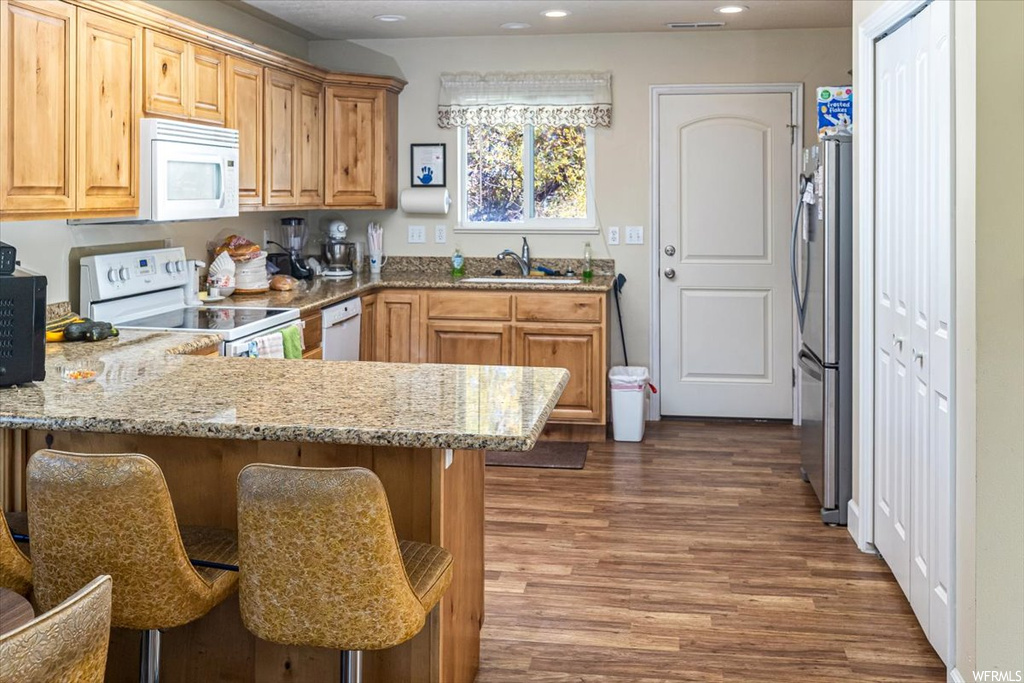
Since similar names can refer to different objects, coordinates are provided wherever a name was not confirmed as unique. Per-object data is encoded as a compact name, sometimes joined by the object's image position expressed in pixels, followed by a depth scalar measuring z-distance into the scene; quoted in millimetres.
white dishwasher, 4992
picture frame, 6289
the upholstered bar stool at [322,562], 1878
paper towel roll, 6227
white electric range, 3998
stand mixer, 6188
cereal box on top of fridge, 4387
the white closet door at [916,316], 2738
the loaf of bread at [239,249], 5055
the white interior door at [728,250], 6008
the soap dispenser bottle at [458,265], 6189
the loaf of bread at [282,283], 5238
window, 6207
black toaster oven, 2574
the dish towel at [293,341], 4320
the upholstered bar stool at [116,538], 1924
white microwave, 3865
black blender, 6055
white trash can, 5609
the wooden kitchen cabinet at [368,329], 5651
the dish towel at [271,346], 4070
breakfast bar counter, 2131
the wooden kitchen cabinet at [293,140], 5109
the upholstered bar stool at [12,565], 2074
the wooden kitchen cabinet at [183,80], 3906
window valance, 6051
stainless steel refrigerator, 3996
